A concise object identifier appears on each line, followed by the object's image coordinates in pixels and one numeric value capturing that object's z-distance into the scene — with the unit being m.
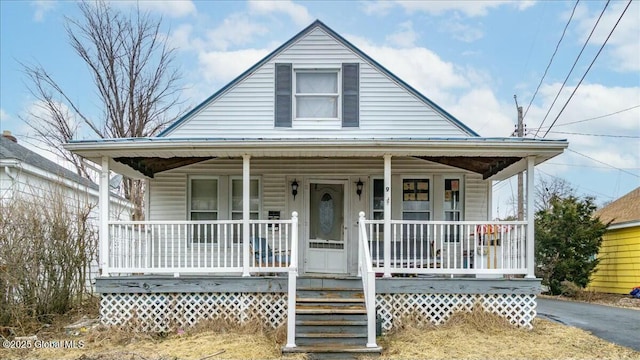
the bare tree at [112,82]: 21.14
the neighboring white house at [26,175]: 10.77
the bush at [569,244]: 16.97
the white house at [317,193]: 9.15
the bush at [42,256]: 8.76
